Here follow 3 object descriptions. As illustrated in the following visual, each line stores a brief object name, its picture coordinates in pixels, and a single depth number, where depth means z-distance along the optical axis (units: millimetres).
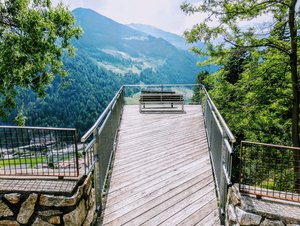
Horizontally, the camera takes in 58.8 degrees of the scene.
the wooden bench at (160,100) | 11227
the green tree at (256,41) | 9266
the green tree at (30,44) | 9906
